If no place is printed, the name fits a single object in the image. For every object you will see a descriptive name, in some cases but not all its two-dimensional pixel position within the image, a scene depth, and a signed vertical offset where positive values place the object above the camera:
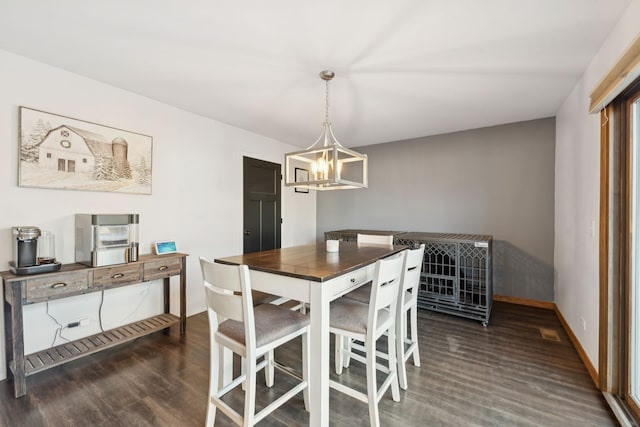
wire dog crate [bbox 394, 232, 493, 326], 3.11 -0.72
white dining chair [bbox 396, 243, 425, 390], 1.96 -0.70
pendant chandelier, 2.18 +0.40
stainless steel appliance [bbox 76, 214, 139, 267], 2.26 -0.21
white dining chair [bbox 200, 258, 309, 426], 1.40 -0.65
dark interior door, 4.03 +0.13
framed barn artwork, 2.17 +0.50
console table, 1.87 -0.60
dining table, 1.47 -0.41
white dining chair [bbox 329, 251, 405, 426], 1.56 -0.67
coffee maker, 1.96 -0.29
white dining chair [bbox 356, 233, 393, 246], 2.88 -0.28
